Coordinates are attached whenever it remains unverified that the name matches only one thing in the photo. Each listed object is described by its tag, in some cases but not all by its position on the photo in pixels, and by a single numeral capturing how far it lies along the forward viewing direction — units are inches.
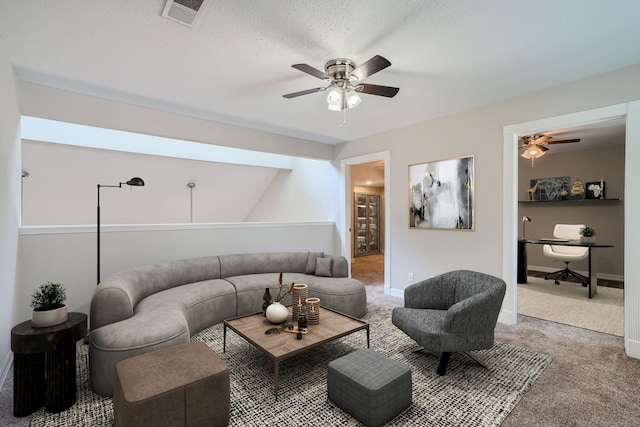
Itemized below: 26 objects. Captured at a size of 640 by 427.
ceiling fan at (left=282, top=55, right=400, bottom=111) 99.0
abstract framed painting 152.9
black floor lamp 122.9
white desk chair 208.7
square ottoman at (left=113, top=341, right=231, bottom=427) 61.4
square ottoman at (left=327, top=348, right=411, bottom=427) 70.2
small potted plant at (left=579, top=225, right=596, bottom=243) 187.0
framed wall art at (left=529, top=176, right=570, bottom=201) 244.1
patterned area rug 74.1
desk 177.0
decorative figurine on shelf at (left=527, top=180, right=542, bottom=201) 256.7
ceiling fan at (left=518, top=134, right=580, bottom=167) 176.2
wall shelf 224.2
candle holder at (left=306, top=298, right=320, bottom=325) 104.7
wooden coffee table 85.7
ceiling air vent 73.4
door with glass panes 343.9
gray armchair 90.0
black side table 75.0
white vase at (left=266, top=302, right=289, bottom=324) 104.2
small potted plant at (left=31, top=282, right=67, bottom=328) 79.8
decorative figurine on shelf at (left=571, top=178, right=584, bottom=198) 229.0
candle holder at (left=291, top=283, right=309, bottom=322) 104.7
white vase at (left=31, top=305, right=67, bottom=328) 79.5
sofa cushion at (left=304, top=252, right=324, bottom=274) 170.9
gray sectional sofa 85.1
